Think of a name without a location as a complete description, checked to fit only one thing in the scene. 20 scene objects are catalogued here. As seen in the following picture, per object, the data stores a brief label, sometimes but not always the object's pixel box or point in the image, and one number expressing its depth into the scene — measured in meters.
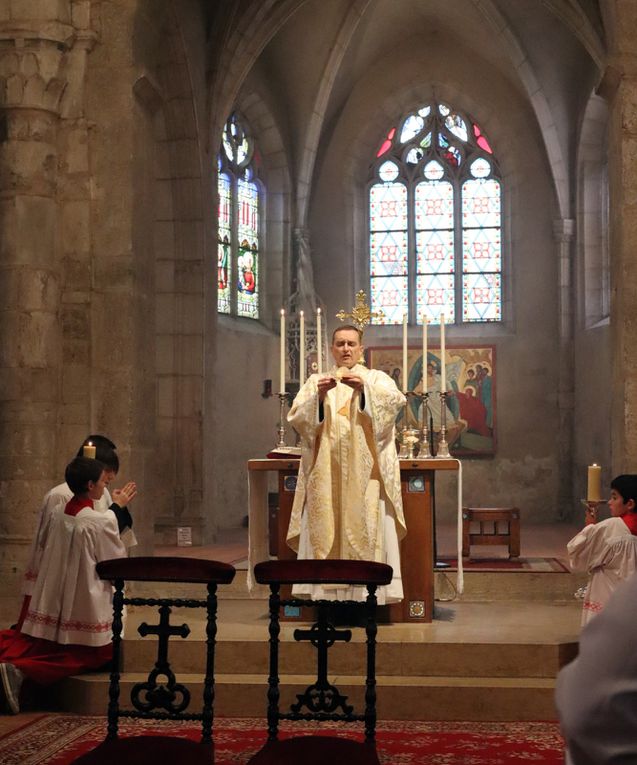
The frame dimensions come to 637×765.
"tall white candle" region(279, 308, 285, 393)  7.86
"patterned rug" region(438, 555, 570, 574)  10.06
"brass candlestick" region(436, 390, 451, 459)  8.13
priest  7.58
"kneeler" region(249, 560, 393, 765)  4.61
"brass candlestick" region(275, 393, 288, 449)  8.16
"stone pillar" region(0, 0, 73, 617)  9.32
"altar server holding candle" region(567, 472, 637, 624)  6.97
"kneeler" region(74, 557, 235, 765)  4.71
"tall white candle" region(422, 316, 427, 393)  7.92
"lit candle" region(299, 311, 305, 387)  8.45
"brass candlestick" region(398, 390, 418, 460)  8.38
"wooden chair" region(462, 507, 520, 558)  11.62
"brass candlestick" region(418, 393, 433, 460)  8.25
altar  7.90
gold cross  8.09
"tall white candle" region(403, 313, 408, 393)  7.49
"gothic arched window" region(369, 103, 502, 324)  19.55
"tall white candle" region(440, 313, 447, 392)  7.91
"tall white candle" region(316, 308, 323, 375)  7.91
